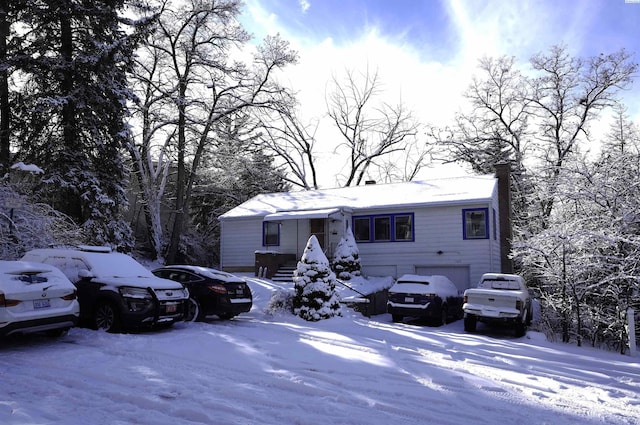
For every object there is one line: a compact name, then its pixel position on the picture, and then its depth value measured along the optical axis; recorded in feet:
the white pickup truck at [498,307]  41.24
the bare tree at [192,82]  90.27
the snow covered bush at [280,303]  47.08
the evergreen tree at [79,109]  58.65
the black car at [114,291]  31.07
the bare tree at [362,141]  129.29
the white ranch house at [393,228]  63.31
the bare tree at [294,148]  121.50
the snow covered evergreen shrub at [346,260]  64.52
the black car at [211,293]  39.06
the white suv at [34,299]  24.95
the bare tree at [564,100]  97.60
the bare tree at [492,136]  108.06
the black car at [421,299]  46.57
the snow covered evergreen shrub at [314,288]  44.68
